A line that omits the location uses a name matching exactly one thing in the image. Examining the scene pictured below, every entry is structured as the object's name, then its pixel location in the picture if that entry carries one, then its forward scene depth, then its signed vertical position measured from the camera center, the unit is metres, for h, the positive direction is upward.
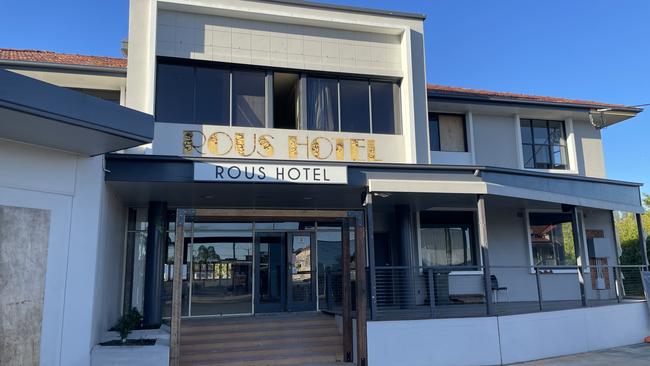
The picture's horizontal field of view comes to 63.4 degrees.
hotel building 8.86 +1.75
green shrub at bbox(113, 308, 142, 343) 9.16 -0.76
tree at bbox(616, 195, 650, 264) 19.98 +1.35
